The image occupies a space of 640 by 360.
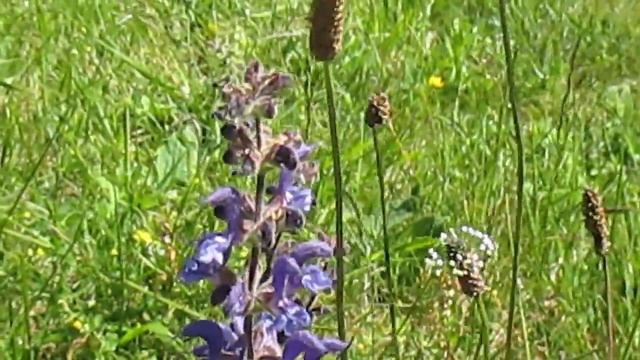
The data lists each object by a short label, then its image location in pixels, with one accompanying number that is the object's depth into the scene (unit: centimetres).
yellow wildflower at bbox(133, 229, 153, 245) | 72
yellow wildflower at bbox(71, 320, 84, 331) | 66
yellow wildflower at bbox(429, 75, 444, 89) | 93
